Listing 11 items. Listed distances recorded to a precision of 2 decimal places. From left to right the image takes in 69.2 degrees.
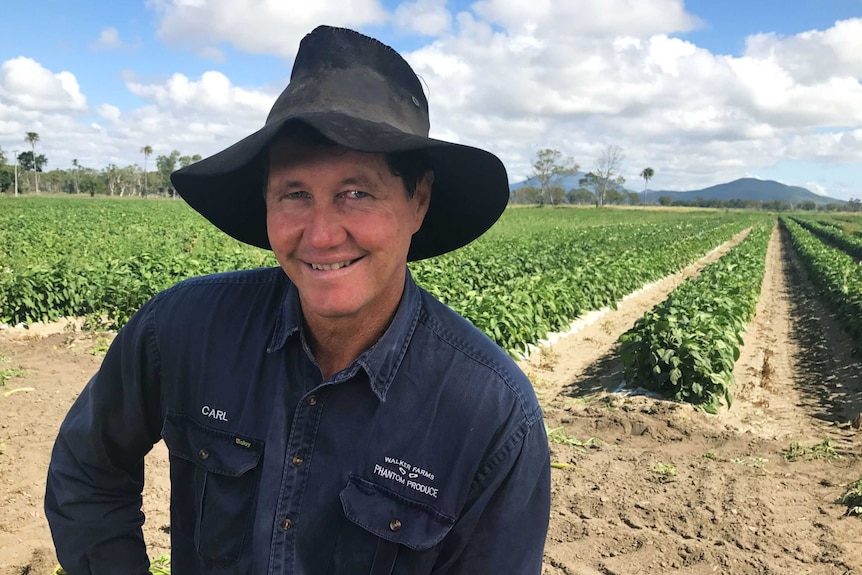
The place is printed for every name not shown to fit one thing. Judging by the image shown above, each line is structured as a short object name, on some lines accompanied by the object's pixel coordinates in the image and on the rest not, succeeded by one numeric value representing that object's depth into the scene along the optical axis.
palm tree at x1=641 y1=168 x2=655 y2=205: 165.50
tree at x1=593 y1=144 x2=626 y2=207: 130.88
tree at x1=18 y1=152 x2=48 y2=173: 113.81
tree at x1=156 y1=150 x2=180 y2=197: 136.09
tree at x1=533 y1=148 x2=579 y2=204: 118.69
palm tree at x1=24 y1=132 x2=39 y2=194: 110.69
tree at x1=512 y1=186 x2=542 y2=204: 128.96
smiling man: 1.45
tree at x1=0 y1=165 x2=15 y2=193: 88.62
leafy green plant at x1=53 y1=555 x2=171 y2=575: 3.12
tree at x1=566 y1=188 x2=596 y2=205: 143.25
